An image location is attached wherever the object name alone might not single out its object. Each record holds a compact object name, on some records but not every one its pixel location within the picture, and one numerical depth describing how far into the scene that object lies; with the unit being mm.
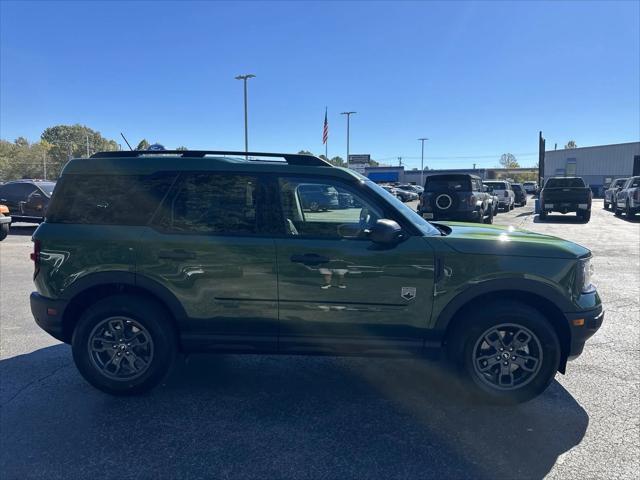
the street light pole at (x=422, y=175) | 81988
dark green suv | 3314
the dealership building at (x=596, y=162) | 55125
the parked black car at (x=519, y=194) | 31297
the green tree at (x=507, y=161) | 148000
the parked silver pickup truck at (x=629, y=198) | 18766
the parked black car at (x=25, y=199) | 13773
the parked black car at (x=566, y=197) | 18312
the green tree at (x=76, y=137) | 88125
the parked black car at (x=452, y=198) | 13773
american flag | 36219
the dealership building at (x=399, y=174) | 81250
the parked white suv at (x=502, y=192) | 24531
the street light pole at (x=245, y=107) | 33938
